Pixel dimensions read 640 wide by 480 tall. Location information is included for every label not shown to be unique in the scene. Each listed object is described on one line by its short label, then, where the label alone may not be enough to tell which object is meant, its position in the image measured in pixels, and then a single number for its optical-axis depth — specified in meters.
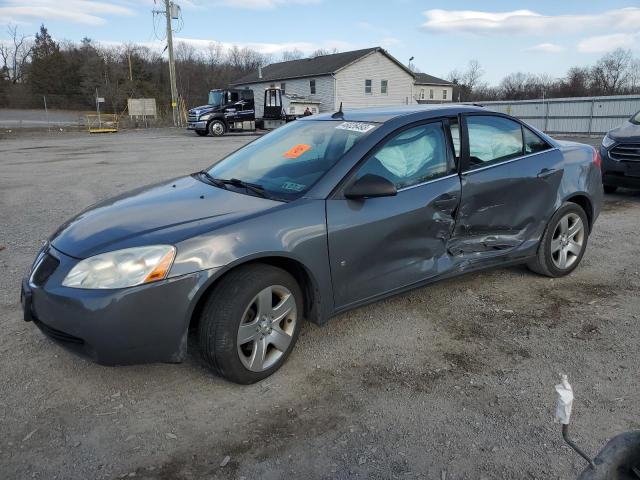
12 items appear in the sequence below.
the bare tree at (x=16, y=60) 71.50
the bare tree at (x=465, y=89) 71.31
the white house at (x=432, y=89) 61.84
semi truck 28.30
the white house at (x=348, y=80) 41.62
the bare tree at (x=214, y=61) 79.75
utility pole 34.74
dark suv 7.89
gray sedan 2.66
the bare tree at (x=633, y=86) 58.91
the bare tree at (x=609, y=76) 60.94
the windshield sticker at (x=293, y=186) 3.25
